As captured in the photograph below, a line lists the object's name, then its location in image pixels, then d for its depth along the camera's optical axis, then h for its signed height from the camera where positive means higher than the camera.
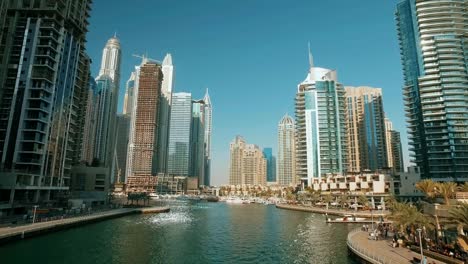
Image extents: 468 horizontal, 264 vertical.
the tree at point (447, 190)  59.25 +0.40
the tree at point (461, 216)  39.44 -2.94
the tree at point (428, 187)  73.19 +1.01
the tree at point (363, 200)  147.20 -4.08
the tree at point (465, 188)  69.14 +0.98
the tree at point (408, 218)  50.92 -4.29
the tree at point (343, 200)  158.25 -4.56
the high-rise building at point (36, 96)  113.12 +33.42
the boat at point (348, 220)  106.19 -9.49
